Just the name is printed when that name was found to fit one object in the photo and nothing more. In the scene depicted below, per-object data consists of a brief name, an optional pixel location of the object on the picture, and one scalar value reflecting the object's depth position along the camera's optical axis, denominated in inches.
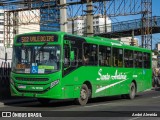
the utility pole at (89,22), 1042.1
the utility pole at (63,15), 1130.7
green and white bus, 625.6
